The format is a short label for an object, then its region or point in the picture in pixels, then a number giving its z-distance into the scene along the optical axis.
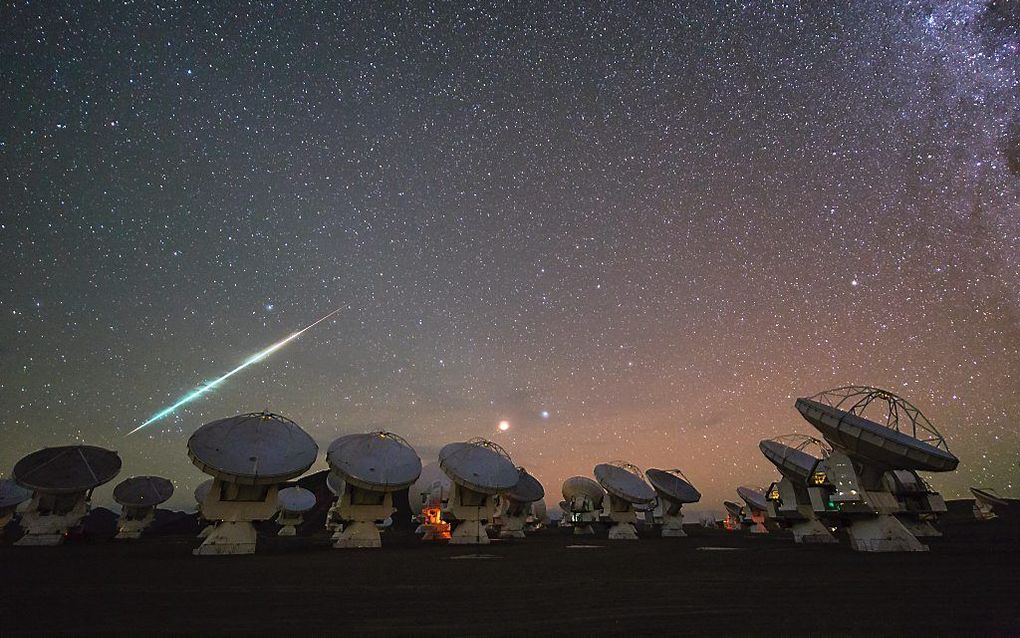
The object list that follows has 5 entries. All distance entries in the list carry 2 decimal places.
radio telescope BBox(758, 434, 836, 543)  33.88
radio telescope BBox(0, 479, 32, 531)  40.78
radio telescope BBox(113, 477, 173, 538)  46.59
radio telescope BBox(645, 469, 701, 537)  45.84
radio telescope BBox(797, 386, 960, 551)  23.45
